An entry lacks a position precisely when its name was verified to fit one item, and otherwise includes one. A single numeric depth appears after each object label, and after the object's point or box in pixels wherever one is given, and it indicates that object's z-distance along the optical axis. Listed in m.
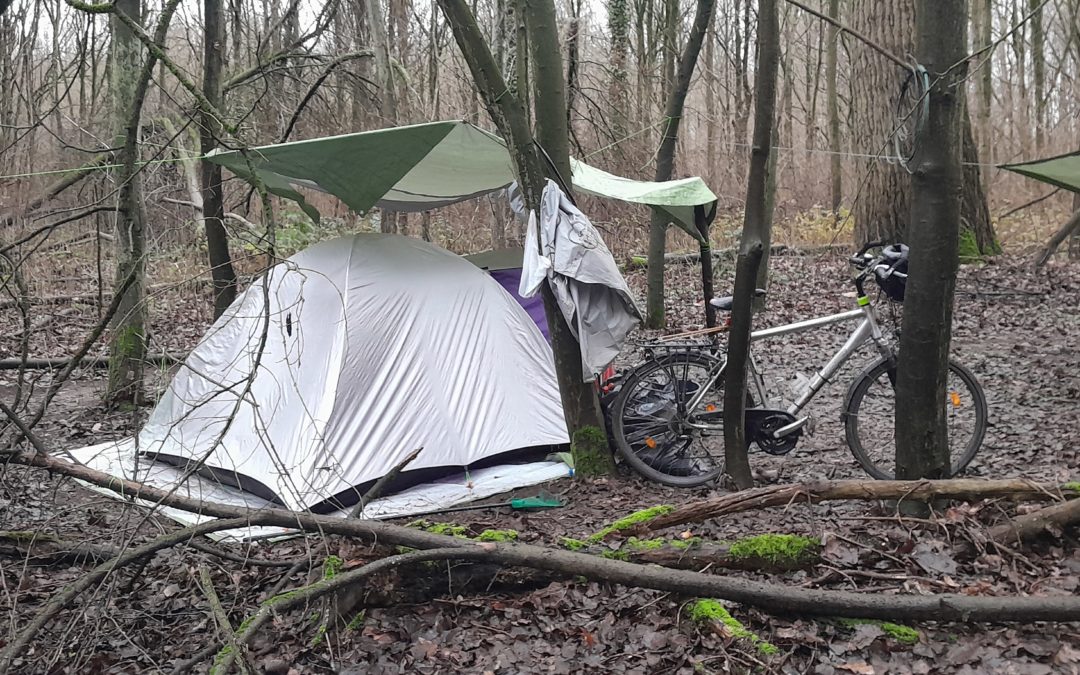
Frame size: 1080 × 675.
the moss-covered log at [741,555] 2.80
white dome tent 4.69
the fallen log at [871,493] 2.97
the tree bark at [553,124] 4.32
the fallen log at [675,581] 2.35
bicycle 4.21
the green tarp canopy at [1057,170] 5.35
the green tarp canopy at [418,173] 4.49
